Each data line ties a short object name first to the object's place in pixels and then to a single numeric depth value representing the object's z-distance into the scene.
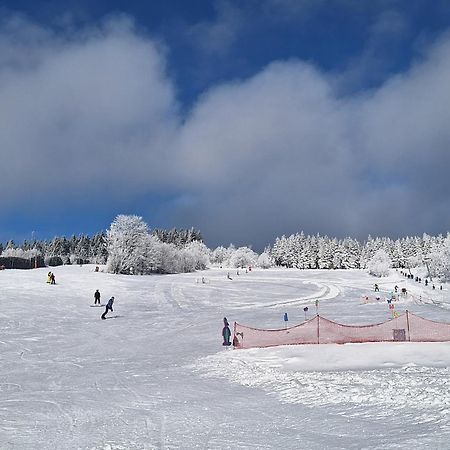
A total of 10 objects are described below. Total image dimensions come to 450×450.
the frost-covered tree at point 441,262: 80.36
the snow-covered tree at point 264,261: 158.38
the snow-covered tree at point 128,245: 84.56
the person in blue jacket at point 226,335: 22.62
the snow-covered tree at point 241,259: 152.25
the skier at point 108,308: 33.97
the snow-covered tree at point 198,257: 122.13
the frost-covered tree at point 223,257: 188.62
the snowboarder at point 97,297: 40.30
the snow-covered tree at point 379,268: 100.12
